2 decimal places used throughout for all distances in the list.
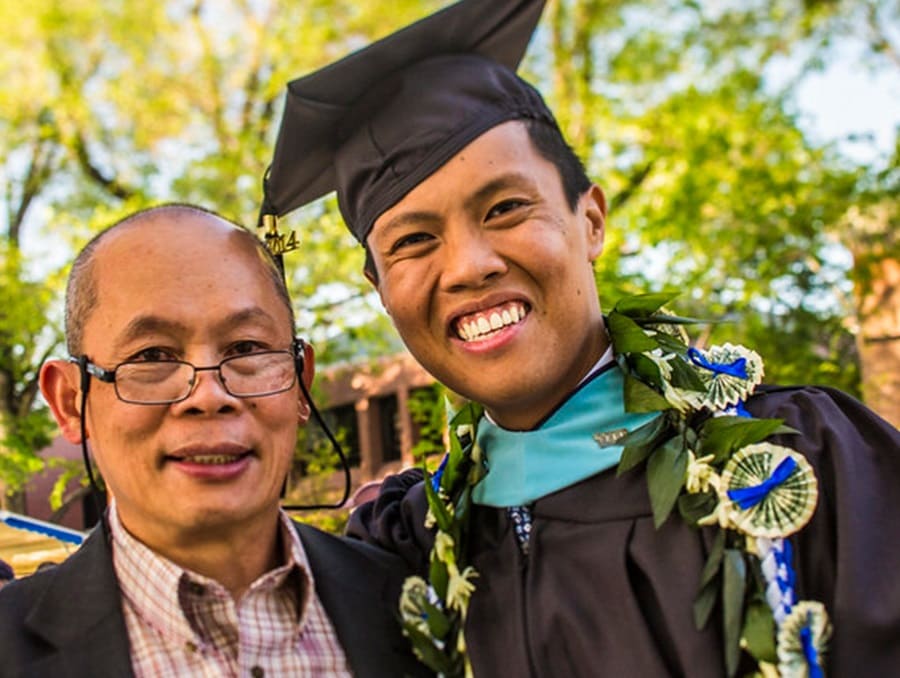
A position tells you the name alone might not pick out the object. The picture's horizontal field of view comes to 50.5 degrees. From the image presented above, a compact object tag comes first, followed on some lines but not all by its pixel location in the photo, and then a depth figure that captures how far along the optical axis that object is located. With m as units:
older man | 0.58
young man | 0.59
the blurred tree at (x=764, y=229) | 6.50
